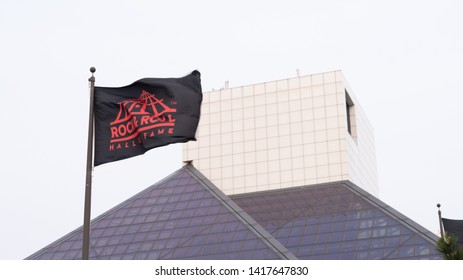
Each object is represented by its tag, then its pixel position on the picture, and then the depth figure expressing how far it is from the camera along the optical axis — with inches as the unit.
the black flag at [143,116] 716.0
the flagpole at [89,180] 662.5
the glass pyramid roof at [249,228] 1456.7
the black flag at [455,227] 939.3
